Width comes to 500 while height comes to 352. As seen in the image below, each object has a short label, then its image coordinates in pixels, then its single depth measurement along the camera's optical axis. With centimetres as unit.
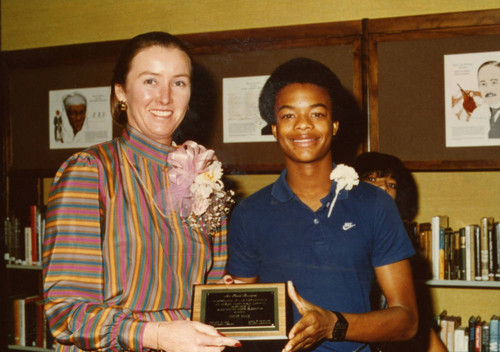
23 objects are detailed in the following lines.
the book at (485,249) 256
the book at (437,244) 263
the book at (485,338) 261
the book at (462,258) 259
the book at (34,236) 325
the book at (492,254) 255
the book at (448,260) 262
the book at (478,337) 262
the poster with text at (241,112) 291
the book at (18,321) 329
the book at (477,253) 258
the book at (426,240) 265
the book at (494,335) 259
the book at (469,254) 258
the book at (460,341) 264
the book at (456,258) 261
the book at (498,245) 254
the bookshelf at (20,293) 327
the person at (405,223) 251
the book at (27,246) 326
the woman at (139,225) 143
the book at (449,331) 266
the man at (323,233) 169
